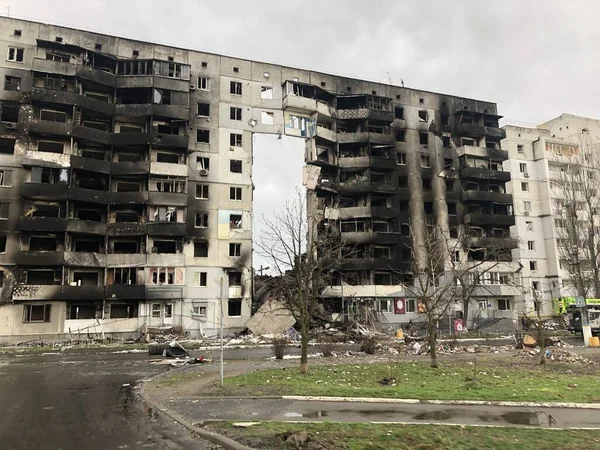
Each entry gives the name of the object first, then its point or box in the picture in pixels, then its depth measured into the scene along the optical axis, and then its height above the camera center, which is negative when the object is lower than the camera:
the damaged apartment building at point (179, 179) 41.19 +13.32
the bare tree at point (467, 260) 52.59 +4.47
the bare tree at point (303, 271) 17.33 +1.21
